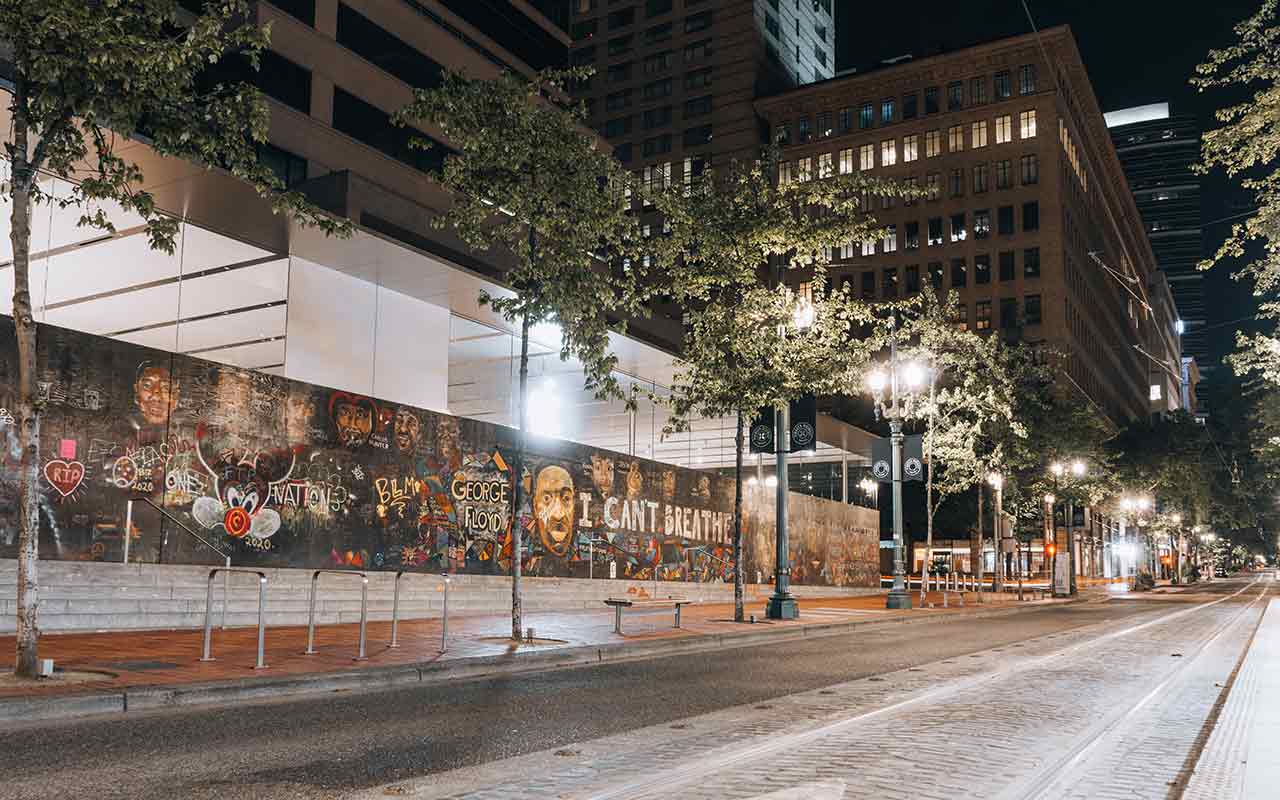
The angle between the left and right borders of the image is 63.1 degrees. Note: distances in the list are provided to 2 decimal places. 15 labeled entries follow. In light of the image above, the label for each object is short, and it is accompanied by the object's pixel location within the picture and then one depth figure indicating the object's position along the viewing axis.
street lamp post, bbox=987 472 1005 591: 41.16
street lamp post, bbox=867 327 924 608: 31.41
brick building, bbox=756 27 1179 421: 88.75
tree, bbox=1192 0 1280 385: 16.73
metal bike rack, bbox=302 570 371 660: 12.67
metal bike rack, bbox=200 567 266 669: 11.48
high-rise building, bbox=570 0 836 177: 102.19
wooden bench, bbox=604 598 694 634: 17.52
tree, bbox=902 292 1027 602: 39.03
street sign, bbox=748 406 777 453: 24.11
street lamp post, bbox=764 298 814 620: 23.56
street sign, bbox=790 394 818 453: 24.33
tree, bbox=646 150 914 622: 22.36
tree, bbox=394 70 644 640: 16.25
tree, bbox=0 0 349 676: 9.90
